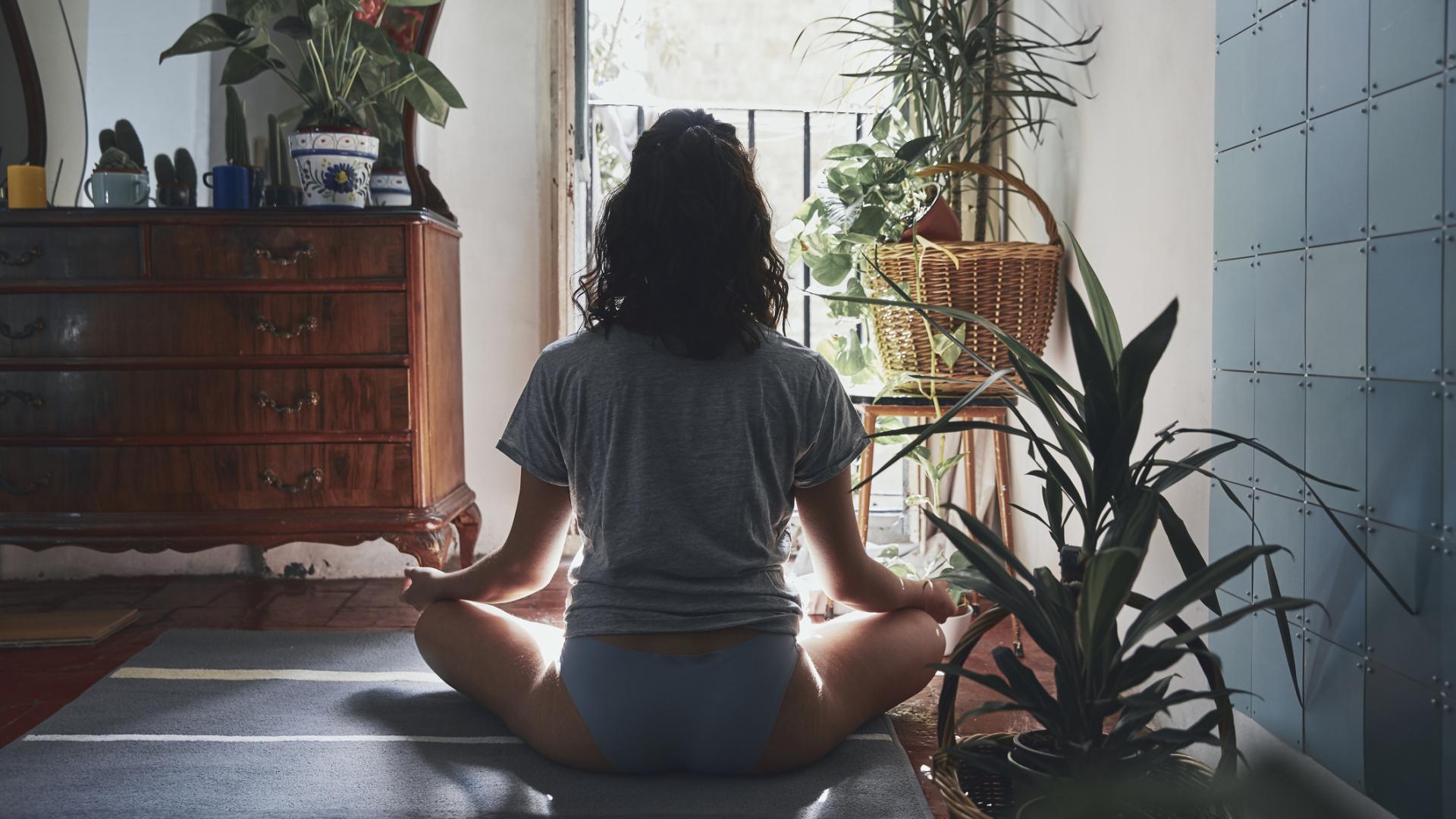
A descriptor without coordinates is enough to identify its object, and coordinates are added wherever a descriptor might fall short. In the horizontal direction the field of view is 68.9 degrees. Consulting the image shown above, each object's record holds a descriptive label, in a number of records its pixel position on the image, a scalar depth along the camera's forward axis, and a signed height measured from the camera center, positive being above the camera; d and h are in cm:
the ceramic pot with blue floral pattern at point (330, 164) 250 +49
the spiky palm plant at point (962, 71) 240 +70
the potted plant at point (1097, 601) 110 -25
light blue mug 254 +44
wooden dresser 240 -1
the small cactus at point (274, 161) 264 +53
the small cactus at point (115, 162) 256 +51
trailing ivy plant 232 +36
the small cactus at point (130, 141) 269 +59
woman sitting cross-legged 147 -14
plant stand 229 -11
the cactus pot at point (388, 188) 279 +48
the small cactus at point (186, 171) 265 +50
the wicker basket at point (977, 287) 223 +17
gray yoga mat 149 -61
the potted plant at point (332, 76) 250 +74
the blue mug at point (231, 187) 256 +45
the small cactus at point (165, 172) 264 +50
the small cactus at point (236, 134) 261 +58
